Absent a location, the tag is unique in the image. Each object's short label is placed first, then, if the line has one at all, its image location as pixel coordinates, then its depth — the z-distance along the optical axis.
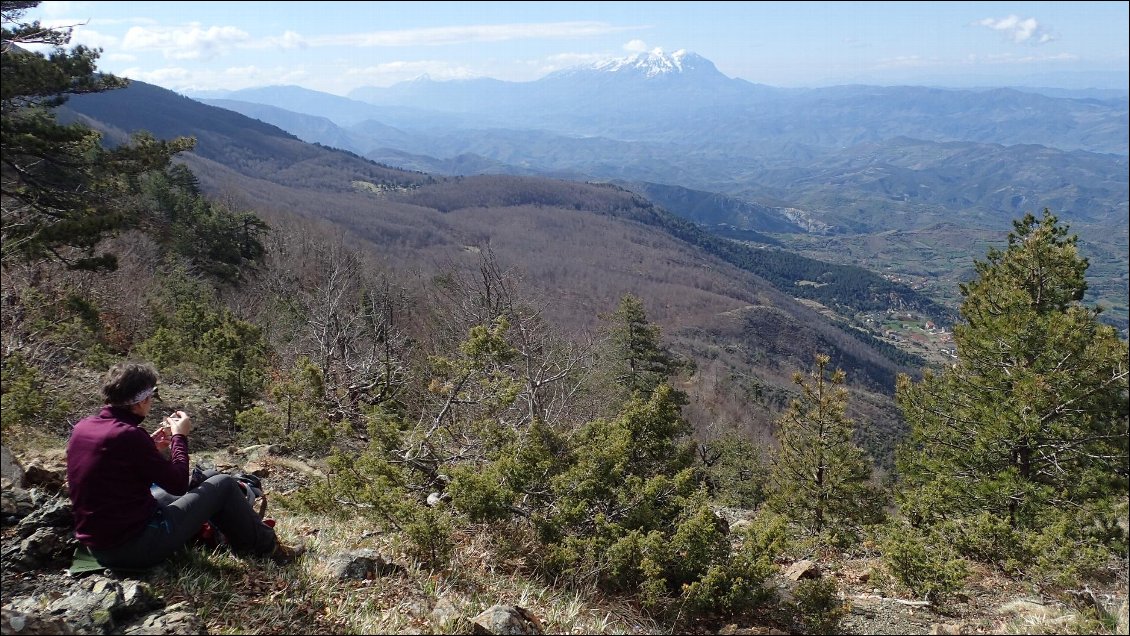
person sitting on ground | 3.75
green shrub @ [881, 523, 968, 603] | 6.40
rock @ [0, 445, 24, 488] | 4.43
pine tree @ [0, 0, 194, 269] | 8.52
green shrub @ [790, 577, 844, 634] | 5.25
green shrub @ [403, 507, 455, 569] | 4.70
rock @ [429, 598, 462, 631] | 4.07
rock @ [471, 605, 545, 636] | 3.94
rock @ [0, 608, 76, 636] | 3.05
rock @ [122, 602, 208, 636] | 3.51
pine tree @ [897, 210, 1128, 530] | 8.59
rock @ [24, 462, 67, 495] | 4.75
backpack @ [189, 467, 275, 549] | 4.39
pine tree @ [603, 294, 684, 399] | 21.16
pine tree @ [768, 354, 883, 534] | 13.61
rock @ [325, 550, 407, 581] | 4.50
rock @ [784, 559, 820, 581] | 7.42
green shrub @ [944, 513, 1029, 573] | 7.99
